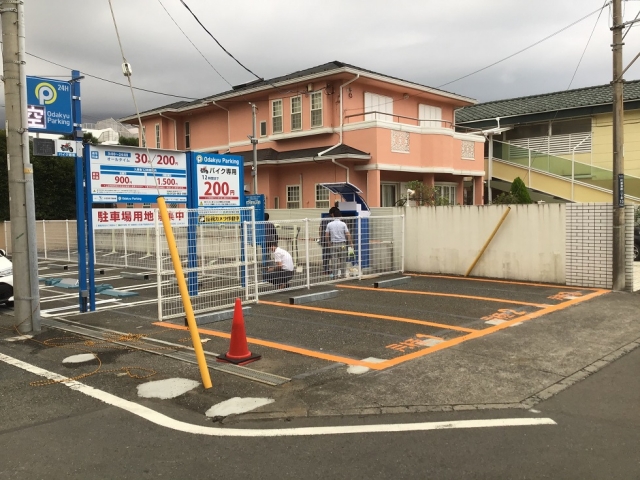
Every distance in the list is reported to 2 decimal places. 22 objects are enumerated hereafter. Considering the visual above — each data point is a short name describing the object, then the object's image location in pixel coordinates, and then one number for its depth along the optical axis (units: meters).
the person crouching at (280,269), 10.95
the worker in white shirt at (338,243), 12.29
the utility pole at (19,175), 7.60
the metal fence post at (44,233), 21.26
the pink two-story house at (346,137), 19.98
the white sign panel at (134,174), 9.05
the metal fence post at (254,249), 9.47
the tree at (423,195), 19.58
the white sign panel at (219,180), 10.61
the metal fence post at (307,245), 11.41
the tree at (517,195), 21.22
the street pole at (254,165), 19.56
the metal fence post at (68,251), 19.62
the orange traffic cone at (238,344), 6.09
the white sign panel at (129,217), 9.09
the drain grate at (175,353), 5.52
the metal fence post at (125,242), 17.08
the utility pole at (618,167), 10.45
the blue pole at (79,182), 8.90
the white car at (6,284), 9.58
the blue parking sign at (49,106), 8.32
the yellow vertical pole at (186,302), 5.29
